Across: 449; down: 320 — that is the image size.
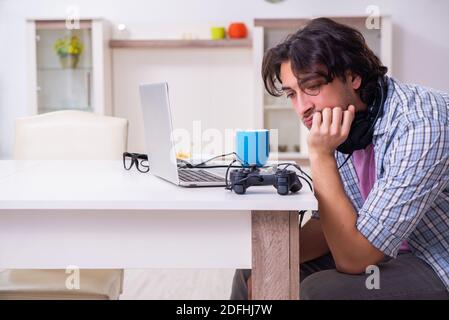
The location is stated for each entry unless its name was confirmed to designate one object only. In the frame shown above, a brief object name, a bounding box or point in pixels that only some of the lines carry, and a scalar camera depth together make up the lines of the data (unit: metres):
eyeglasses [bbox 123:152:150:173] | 4.07
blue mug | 3.92
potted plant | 8.22
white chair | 4.52
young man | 3.49
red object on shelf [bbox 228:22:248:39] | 8.08
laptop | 3.59
